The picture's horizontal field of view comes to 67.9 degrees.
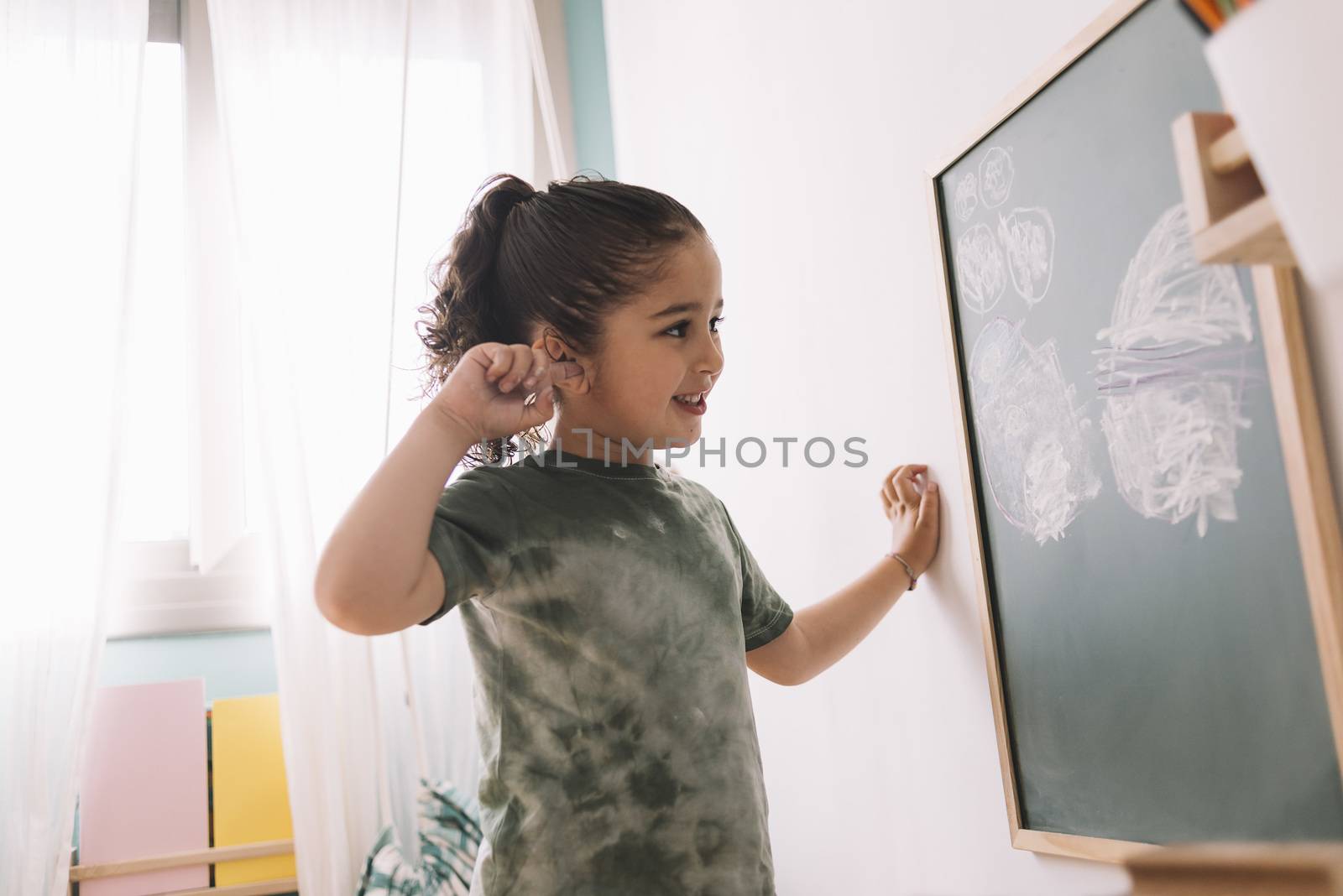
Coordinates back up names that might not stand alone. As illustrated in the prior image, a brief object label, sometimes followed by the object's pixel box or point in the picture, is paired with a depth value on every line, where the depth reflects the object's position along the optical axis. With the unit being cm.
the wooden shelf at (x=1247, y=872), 47
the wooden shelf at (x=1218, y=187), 36
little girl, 74
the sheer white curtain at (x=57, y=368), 145
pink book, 151
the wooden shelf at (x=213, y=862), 149
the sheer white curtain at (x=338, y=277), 155
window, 173
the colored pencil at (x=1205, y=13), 34
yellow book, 156
